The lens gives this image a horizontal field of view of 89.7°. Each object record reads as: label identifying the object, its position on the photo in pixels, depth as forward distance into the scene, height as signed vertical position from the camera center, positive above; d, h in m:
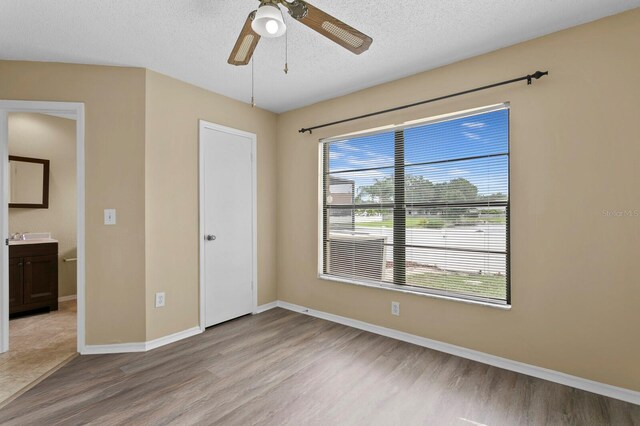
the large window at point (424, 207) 2.68 +0.06
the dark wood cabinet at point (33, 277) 3.67 -0.77
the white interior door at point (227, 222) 3.46 -0.11
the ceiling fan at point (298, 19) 1.54 +0.95
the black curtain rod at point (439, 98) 2.40 +1.02
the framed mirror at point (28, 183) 4.01 +0.37
